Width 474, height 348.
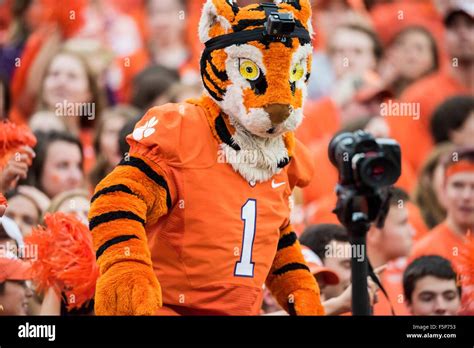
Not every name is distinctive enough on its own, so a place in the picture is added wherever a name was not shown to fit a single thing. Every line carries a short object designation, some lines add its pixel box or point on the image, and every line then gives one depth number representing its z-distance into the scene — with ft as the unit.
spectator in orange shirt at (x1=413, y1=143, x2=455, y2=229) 12.87
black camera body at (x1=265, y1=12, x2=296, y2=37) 8.16
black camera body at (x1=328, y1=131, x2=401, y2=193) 8.35
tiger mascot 8.19
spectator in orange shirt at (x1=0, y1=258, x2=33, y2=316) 9.10
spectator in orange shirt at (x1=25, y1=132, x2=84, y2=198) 11.40
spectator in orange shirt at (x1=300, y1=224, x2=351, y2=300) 10.39
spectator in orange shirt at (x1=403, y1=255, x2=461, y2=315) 10.11
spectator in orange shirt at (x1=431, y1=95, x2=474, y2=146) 14.05
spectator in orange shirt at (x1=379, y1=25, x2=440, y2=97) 15.37
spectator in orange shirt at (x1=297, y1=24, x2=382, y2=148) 14.32
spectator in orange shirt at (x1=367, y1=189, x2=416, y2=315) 10.88
